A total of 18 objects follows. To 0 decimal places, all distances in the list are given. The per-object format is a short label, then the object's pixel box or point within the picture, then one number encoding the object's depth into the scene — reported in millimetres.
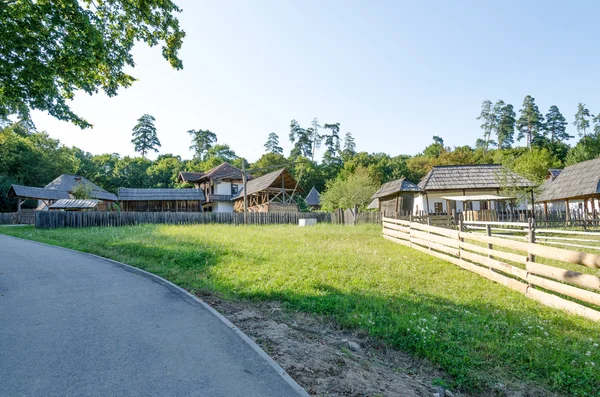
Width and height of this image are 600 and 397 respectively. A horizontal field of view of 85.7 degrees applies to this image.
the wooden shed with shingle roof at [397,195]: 34094
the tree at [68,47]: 8141
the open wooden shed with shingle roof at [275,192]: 37031
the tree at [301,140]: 89062
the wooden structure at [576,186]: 23562
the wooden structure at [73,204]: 30509
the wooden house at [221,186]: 46344
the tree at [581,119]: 78000
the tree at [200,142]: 90875
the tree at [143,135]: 84769
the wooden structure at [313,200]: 56812
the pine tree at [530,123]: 78250
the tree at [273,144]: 89062
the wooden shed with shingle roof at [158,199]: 45062
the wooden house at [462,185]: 31812
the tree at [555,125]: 78750
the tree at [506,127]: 79562
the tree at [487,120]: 81875
